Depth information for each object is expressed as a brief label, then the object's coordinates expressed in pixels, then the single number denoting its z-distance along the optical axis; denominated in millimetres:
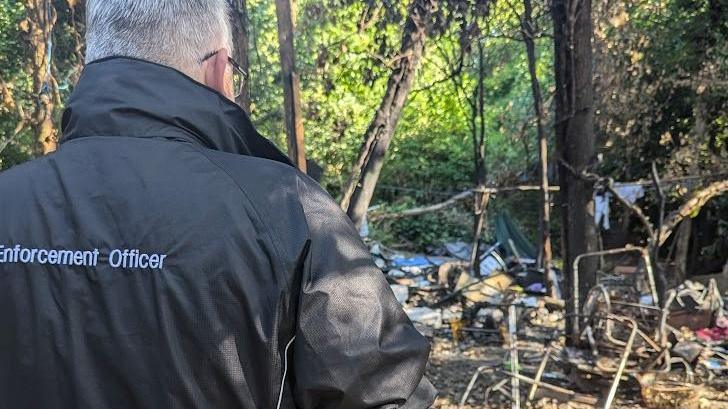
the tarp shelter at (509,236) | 16859
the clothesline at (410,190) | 20612
